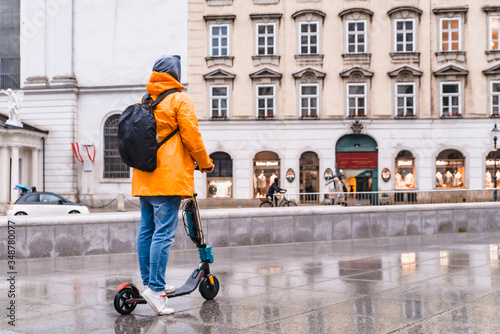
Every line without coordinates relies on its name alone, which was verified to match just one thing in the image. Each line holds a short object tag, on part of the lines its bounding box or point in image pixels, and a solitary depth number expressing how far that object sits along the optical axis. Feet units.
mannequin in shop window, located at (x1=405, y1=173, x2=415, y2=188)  120.98
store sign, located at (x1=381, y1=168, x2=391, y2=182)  119.96
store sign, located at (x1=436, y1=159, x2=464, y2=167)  119.96
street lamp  98.94
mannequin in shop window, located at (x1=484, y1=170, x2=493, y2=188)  120.16
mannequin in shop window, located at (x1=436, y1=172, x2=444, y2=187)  120.57
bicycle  57.24
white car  81.76
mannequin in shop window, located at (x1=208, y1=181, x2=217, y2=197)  122.83
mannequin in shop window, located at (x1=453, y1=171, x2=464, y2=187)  120.57
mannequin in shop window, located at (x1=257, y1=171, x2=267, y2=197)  122.42
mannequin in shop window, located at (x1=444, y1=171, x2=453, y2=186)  120.57
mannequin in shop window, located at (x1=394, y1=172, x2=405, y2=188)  120.78
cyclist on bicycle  85.08
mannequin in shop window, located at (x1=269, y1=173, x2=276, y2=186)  121.90
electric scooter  19.70
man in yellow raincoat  18.07
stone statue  115.75
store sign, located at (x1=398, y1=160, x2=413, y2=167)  120.37
